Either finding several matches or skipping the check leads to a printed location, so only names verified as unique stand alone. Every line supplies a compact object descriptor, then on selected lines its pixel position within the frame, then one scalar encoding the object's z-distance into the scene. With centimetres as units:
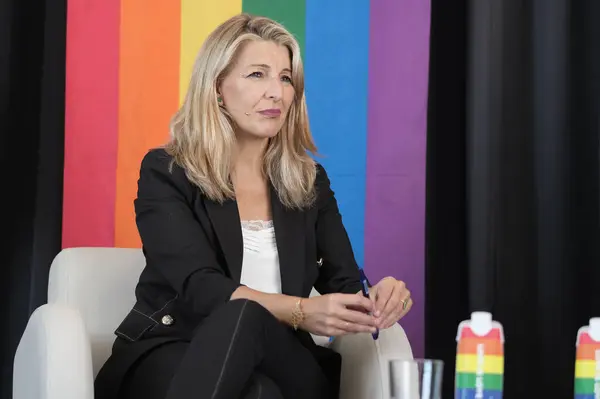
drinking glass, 472
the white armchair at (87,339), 502
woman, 511
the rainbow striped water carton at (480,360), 479
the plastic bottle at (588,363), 484
